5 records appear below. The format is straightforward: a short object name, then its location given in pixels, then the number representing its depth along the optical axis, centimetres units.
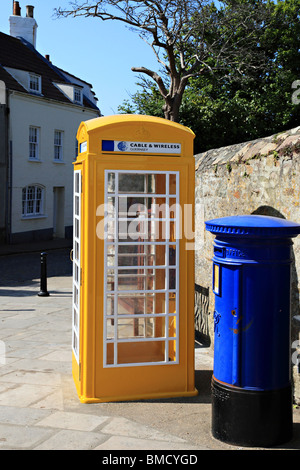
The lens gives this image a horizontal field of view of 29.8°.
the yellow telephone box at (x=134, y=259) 537
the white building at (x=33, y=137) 2442
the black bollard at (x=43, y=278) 1200
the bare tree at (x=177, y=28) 2083
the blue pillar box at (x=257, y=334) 444
